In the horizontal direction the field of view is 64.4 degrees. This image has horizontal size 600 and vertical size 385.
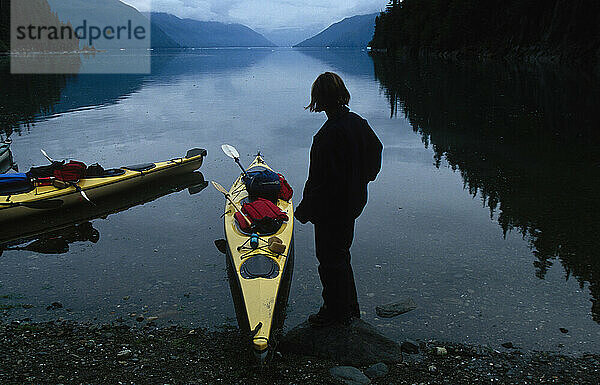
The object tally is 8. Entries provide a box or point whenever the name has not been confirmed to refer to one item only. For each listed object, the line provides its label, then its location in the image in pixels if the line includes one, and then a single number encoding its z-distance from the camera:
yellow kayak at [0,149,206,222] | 10.43
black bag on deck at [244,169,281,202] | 9.35
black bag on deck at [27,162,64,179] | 11.26
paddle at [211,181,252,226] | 8.05
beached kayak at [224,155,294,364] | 5.67
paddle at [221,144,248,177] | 12.37
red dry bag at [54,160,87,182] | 11.19
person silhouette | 5.25
